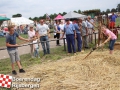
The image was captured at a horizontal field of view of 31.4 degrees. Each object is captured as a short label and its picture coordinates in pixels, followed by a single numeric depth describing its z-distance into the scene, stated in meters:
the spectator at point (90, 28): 11.84
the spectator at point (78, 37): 10.44
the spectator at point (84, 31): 11.08
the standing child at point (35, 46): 9.46
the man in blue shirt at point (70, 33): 9.84
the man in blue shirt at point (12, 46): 6.74
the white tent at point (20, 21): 30.83
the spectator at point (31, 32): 9.59
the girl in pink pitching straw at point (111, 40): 8.46
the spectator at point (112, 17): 18.67
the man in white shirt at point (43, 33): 9.96
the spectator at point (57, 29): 13.22
